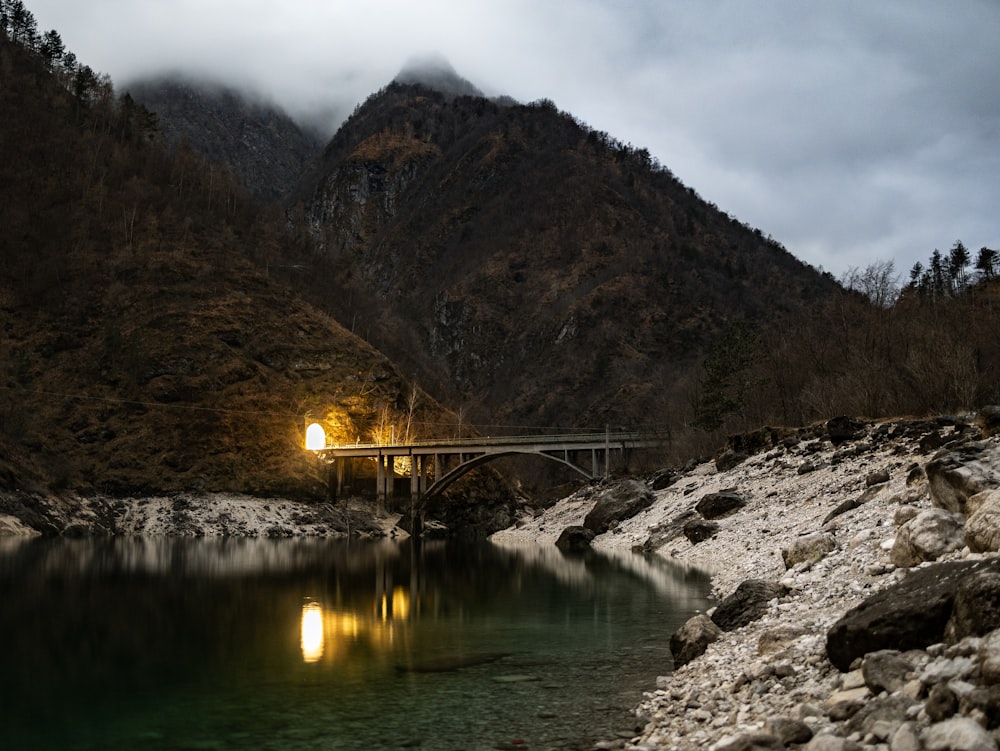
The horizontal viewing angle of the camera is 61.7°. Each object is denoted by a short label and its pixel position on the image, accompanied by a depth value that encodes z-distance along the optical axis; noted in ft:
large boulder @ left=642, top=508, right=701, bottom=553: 160.15
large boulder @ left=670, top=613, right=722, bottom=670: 55.47
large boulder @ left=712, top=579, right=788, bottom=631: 58.08
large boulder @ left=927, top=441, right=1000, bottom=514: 54.34
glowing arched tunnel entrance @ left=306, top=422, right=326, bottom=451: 295.48
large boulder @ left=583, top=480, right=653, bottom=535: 201.05
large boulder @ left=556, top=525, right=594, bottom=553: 194.70
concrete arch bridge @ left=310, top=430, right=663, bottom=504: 276.19
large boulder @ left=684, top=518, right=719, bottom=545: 142.31
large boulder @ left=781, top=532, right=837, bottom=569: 69.46
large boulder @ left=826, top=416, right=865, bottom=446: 152.46
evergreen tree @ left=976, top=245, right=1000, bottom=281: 367.86
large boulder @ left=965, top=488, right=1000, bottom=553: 42.04
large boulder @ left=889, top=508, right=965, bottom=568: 48.67
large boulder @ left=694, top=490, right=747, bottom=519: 148.97
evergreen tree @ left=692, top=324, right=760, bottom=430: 262.26
